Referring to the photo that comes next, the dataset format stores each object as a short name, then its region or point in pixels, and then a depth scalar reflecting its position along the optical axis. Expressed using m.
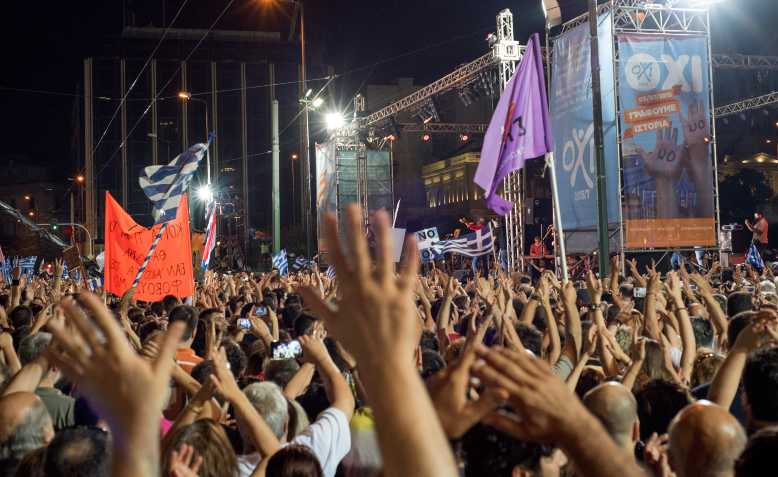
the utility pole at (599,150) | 14.42
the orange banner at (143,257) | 11.74
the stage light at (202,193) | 39.84
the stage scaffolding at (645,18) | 18.94
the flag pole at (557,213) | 11.99
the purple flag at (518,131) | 13.54
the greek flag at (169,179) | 13.83
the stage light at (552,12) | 18.77
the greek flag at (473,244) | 17.84
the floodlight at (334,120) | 32.72
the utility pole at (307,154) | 26.73
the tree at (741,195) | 44.28
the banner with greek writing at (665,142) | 19.09
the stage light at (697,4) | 19.02
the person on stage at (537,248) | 25.06
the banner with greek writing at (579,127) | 19.00
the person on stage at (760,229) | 23.09
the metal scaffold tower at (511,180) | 20.55
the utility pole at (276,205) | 26.08
